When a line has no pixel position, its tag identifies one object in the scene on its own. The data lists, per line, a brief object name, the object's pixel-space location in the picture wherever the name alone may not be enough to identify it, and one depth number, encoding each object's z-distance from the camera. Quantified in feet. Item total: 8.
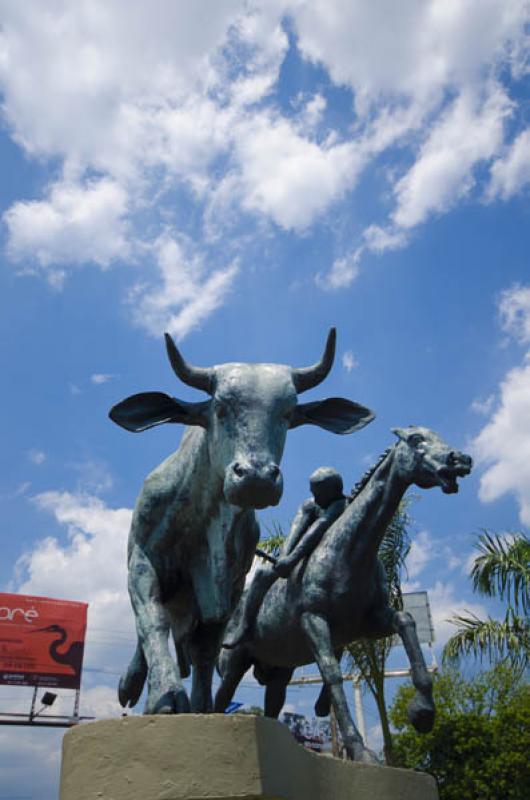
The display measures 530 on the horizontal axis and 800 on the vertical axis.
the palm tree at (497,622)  40.04
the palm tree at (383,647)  39.68
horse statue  18.66
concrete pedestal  8.55
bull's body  11.68
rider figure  20.31
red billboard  101.60
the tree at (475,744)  37.93
